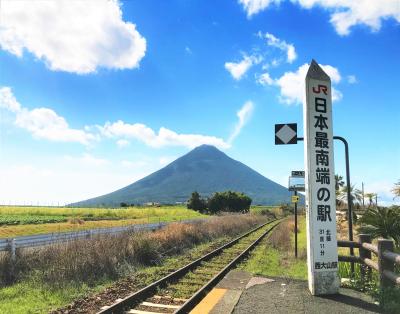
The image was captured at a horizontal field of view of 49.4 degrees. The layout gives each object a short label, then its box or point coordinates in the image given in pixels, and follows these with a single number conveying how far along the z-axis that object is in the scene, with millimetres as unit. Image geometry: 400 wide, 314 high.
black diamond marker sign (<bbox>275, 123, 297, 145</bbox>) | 9289
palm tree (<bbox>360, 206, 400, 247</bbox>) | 10031
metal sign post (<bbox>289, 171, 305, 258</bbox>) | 15297
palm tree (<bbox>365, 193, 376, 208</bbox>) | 44912
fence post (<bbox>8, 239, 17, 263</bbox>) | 11539
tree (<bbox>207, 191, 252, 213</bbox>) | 76625
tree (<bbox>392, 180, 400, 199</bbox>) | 13891
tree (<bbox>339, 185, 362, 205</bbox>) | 51600
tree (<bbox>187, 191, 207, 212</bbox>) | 80688
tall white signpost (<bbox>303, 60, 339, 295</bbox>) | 8266
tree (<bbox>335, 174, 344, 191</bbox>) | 66625
